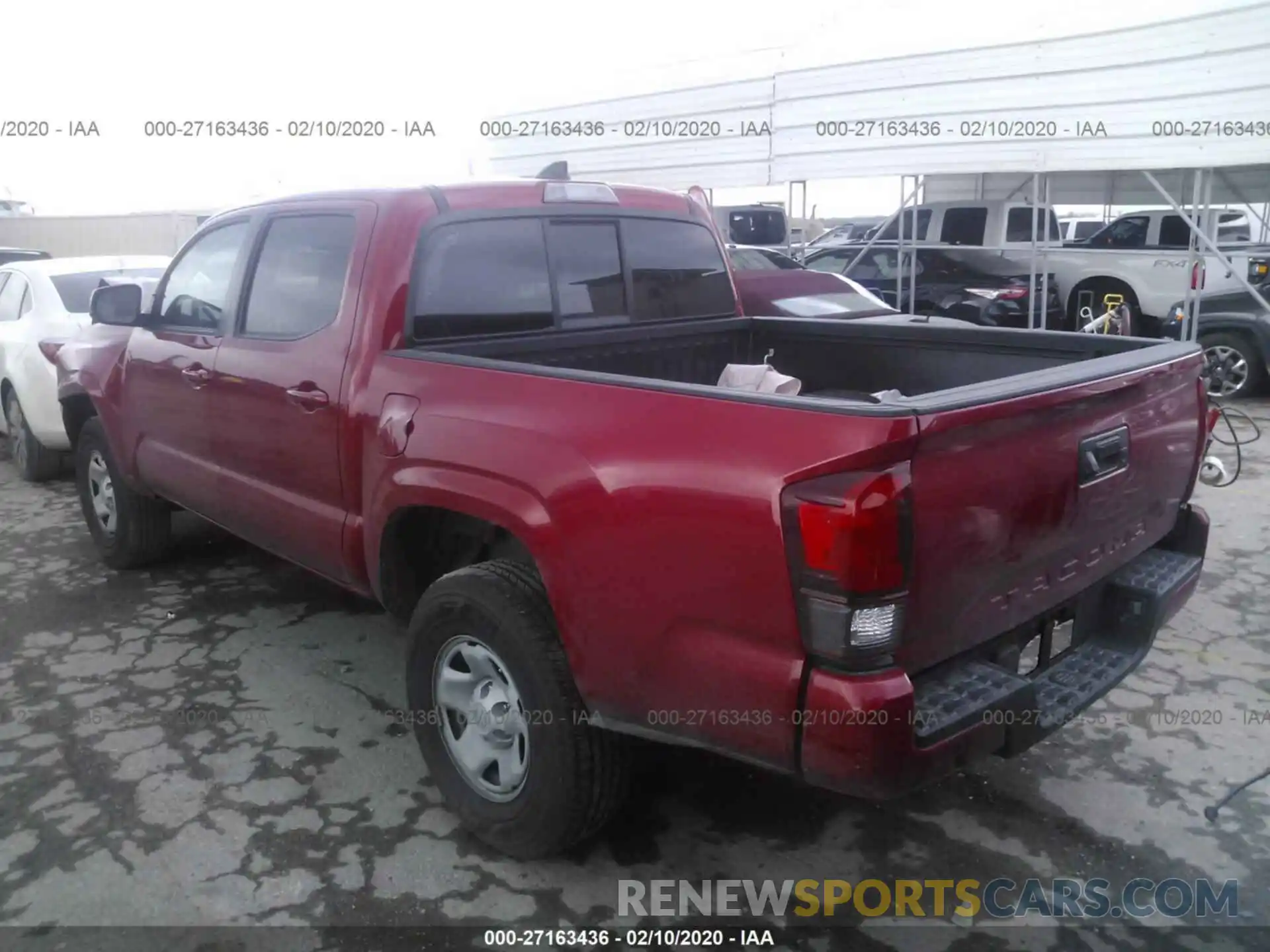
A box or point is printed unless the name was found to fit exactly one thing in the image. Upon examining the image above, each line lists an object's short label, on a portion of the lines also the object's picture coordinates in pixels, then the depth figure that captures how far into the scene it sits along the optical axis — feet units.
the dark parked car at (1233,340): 32.24
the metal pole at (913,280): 36.43
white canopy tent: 25.81
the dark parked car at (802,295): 25.23
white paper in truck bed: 13.02
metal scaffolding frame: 28.73
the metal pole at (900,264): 37.42
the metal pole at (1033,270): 32.22
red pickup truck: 7.19
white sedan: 22.85
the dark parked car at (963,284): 38.50
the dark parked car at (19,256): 39.91
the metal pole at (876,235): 40.06
